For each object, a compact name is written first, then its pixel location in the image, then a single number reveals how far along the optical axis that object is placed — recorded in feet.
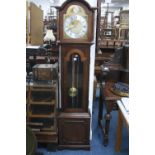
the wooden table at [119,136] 7.52
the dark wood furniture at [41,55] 7.66
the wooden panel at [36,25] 7.90
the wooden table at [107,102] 7.47
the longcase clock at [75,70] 6.70
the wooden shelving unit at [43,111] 7.20
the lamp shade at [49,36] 8.78
